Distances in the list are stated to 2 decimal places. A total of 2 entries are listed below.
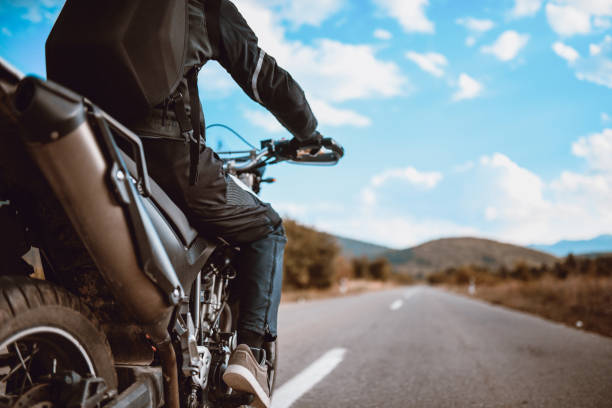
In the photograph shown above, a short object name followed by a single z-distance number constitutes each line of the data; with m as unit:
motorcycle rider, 1.49
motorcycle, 1.00
